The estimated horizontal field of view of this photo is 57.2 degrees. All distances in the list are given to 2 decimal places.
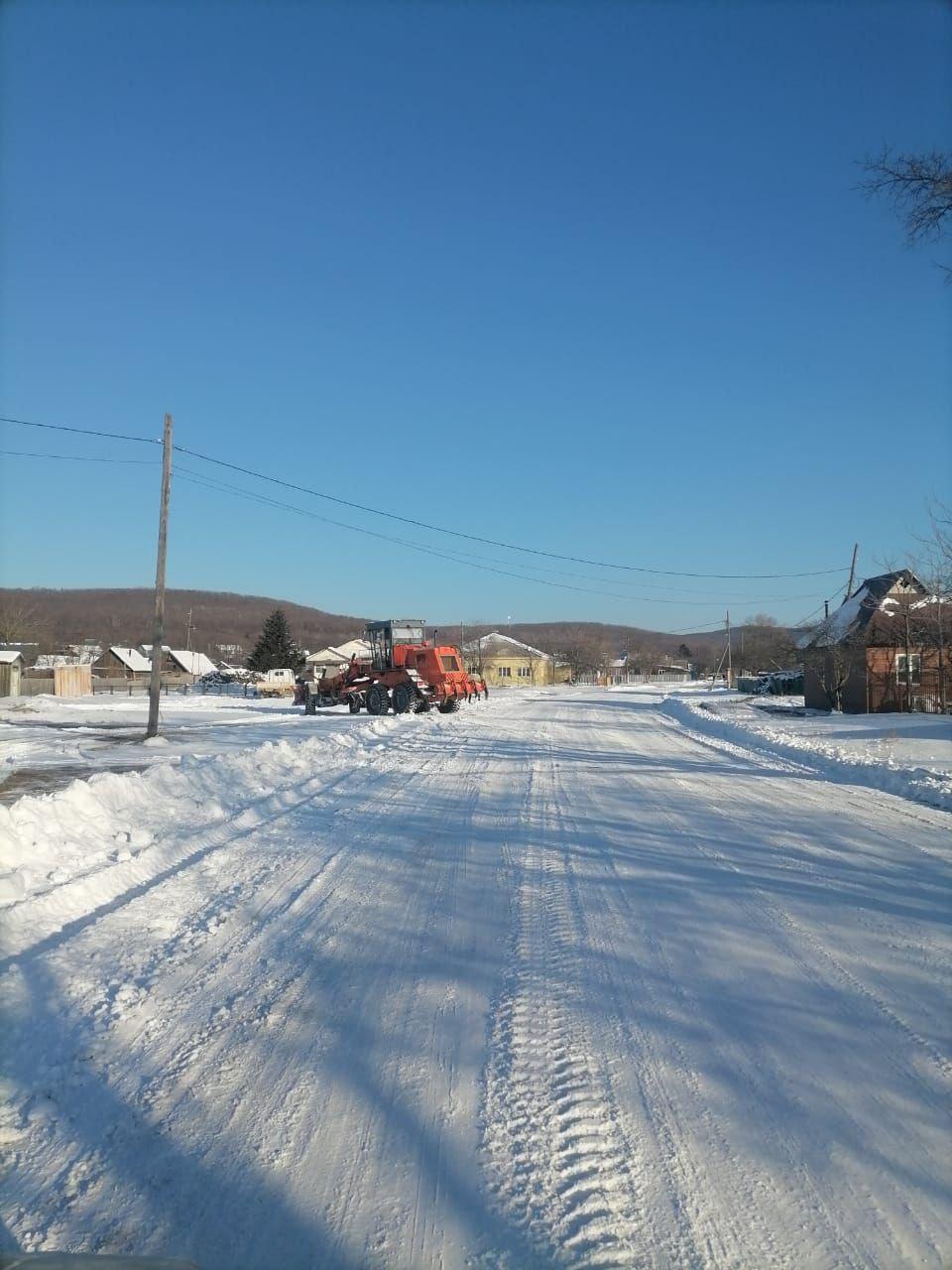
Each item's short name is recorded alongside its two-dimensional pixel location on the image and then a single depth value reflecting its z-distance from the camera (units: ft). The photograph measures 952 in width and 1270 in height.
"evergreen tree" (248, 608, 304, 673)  266.16
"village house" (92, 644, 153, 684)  333.42
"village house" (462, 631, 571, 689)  395.73
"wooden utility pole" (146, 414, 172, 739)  71.61
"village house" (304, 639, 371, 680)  387.02
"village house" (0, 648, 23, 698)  152.66
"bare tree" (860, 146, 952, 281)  37.27
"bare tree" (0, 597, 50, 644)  241.55
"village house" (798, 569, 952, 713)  110.52
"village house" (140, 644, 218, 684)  330.95
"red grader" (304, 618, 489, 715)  102.94
